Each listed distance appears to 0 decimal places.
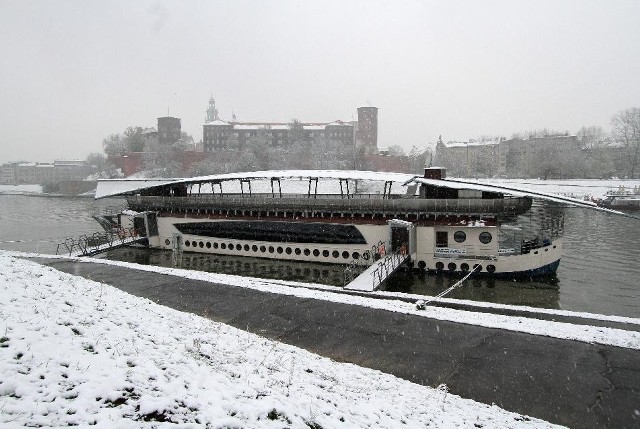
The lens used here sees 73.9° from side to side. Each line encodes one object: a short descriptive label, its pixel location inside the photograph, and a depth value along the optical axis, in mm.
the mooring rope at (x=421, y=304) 16125
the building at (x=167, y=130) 148875
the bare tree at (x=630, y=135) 100438
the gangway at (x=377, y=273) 23031
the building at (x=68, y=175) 188262
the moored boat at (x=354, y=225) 29484
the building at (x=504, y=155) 107000
